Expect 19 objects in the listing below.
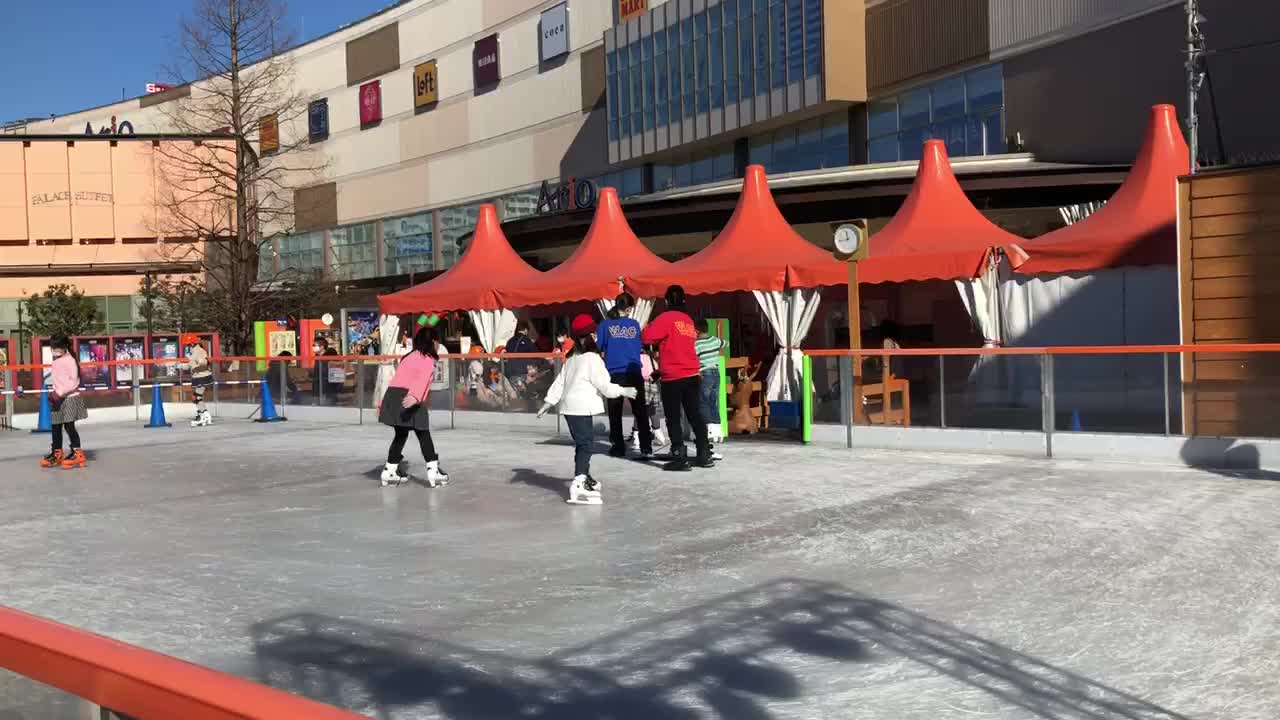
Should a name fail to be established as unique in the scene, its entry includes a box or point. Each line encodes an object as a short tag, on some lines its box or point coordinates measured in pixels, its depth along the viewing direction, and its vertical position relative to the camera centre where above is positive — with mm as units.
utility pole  14324 +3323
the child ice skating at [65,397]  13703 -417
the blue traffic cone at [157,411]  21766 -970
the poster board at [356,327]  39678 +881
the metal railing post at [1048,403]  12805 -789
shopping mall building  25719 +6693
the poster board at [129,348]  30734 +312
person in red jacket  12344 -278
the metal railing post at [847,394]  14328 -697
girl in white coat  10227 -481
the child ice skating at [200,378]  21469 -393
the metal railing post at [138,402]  24172 -877
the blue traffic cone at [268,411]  22125 -1044
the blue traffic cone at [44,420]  21625 -1054
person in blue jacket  13609 -118
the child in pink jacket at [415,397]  11172 -439
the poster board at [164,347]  31375 +308
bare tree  43625 +8013
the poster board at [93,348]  30609 +321
